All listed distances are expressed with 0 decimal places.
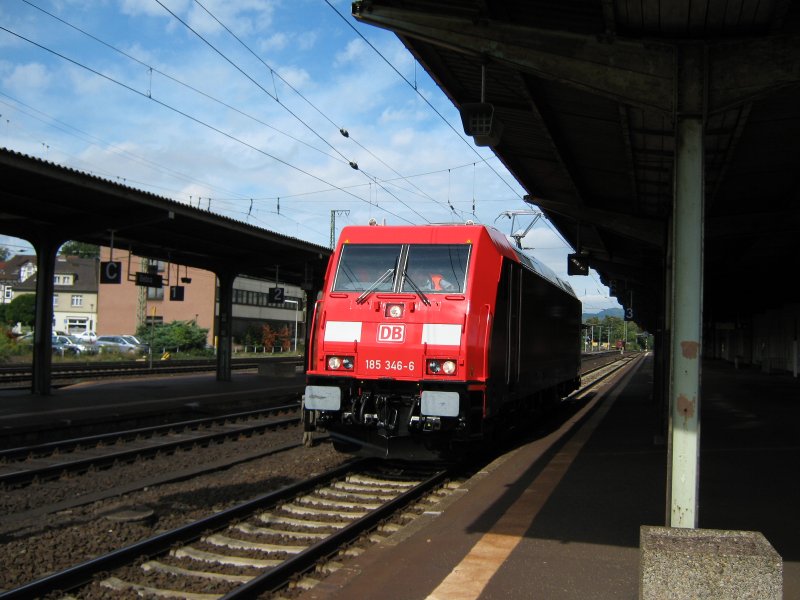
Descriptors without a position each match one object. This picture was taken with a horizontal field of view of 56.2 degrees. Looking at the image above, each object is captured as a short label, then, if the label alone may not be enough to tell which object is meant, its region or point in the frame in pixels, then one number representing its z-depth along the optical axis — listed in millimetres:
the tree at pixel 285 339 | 65250
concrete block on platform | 3777
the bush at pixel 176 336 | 49694
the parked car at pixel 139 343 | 47862
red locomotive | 9016
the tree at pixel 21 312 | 66562
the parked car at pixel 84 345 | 45906
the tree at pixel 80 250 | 98375
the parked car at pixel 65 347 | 43591
